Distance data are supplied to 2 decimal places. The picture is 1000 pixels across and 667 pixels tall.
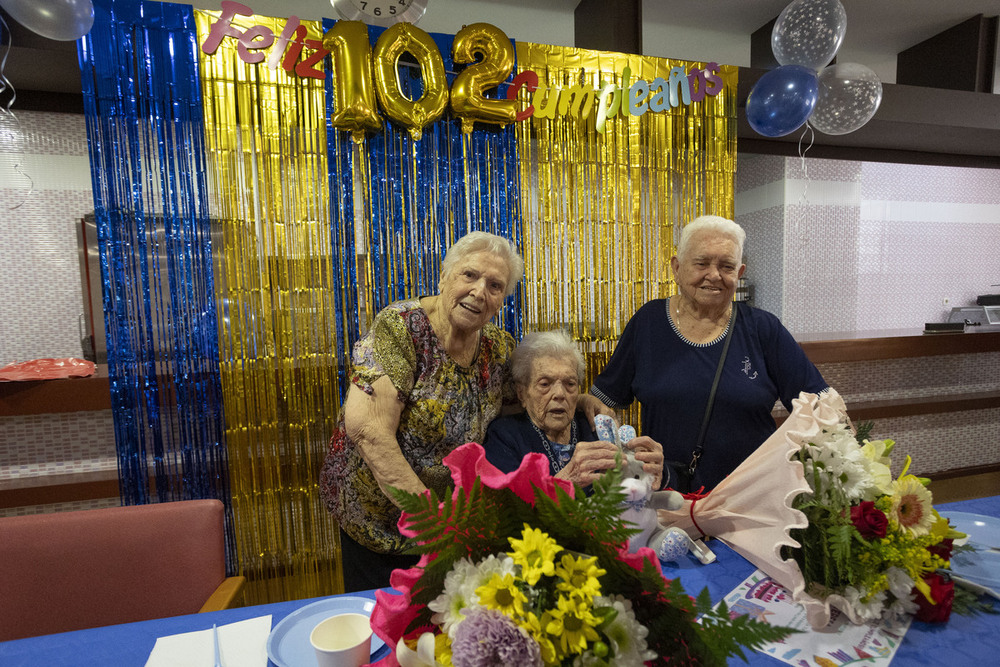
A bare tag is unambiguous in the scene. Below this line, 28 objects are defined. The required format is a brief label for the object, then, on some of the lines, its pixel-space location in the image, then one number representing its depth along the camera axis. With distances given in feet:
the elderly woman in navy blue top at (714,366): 5.87
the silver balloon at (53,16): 5.61
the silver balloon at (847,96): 8.80
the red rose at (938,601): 3.40
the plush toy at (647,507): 4.00
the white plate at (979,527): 4.45
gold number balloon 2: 7.91
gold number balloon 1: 7.45
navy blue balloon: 8.07
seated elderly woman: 5.42
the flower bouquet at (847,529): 3.30
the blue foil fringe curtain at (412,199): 7.95
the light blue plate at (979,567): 3.89
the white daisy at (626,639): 2.00
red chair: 4.55
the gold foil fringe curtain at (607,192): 8.78
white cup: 2.96
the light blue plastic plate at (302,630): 3.34
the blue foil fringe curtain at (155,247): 7.07
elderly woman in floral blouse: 4.89
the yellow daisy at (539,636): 1.93
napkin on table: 3.34
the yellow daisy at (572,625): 1.93
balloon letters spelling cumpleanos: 7.25
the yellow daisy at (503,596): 1.96
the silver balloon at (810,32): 8.35
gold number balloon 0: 7.59
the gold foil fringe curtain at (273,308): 7.53
